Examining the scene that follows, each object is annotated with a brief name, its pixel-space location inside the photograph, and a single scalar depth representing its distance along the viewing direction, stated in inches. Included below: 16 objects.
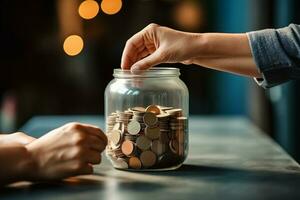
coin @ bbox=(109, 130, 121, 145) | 51.8
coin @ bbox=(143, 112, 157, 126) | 51.1
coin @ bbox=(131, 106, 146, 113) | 52.5
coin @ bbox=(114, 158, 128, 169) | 52.3
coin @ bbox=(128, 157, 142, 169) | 51.6
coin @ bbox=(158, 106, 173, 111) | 53.7
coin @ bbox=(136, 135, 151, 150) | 51.0
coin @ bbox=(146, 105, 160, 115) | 52.5
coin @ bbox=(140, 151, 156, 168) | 51.4
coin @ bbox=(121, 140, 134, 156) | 51.5
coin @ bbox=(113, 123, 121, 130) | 52.3
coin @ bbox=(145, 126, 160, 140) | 51.0
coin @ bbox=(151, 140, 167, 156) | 51.1
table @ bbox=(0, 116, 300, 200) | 41.8
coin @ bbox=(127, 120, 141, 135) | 51.1
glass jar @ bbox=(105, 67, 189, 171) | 51.3
